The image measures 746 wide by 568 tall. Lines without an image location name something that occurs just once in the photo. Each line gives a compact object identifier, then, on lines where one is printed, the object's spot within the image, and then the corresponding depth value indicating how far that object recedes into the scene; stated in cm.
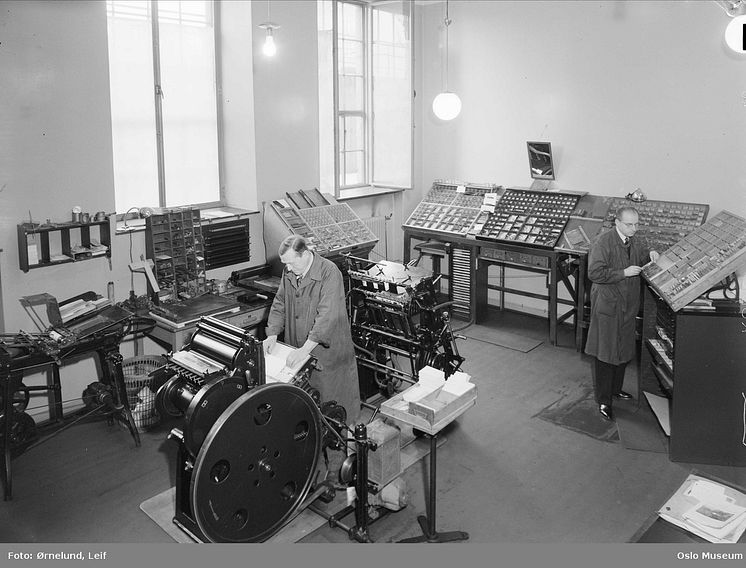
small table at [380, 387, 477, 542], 348
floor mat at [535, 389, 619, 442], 498
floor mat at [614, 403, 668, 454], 477
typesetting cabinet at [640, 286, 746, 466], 431
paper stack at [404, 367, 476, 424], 345
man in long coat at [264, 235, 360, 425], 426
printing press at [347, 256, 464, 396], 496
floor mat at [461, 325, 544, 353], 672
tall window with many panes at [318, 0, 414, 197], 744
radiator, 792
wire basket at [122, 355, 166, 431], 500
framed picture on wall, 705
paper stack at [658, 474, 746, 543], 276
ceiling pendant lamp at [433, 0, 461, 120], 676
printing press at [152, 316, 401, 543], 298
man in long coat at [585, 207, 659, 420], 493
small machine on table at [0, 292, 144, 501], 421
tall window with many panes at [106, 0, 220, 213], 577
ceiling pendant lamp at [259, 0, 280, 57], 571
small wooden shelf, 474
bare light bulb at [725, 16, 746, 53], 451
